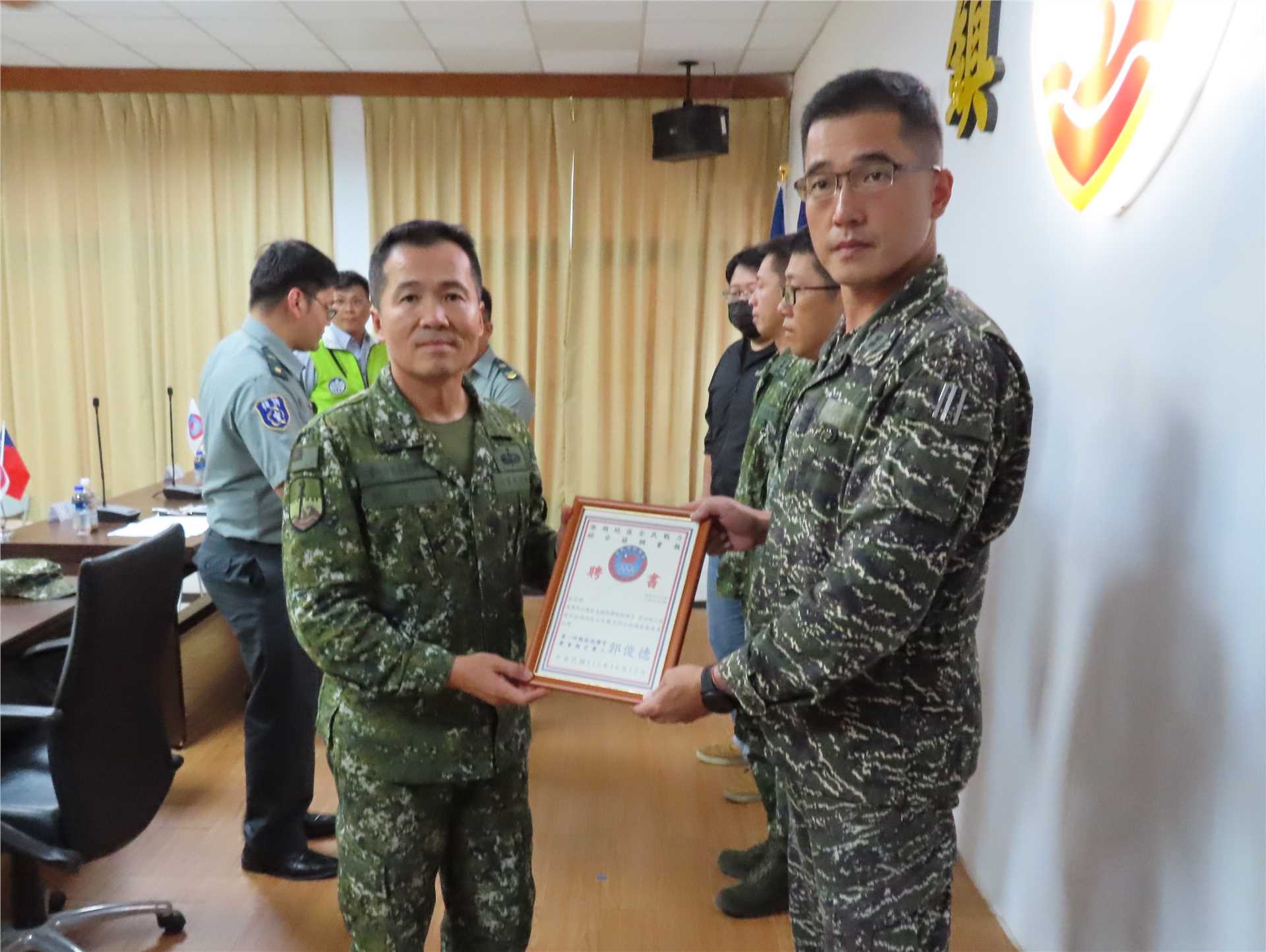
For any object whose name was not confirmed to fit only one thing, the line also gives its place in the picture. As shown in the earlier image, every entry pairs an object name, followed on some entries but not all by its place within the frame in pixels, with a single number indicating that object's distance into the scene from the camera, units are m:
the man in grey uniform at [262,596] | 2.27
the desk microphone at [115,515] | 3.18
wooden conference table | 2.02
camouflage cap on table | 2.23
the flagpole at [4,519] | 2.86
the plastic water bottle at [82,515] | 3.01
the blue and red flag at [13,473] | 2.97
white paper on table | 2.99
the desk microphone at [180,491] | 3.65
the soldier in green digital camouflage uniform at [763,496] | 2.04
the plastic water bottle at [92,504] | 3.07
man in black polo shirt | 2.77
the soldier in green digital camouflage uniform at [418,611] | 1.30
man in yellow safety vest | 3.62
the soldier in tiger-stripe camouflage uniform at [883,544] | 1.03
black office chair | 1.67
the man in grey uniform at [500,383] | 3.14
